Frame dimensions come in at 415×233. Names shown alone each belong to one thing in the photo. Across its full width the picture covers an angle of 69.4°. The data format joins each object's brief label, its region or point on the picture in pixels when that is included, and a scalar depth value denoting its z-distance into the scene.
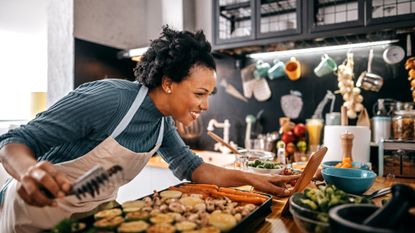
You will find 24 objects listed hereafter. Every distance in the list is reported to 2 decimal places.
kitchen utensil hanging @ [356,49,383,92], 2.17
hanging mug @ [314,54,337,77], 2.31
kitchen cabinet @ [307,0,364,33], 2.05
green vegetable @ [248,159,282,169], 1.52
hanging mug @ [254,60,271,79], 2.59
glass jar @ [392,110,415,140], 1.90
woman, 1.06
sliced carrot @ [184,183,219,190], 1.16
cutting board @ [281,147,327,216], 1.14
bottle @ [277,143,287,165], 1.94
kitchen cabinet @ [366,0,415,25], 1.81
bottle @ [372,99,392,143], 2.04
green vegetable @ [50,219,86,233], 0.70
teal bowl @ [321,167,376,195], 1.16
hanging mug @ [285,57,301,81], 2.46
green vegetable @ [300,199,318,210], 0.82
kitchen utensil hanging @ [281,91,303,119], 2.53
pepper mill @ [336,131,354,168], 1.73
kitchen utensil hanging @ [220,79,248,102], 2.78
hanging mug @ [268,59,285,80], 2.51
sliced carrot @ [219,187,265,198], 1.07
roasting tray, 0.77
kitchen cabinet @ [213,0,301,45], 2.20
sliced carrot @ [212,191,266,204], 1.02
